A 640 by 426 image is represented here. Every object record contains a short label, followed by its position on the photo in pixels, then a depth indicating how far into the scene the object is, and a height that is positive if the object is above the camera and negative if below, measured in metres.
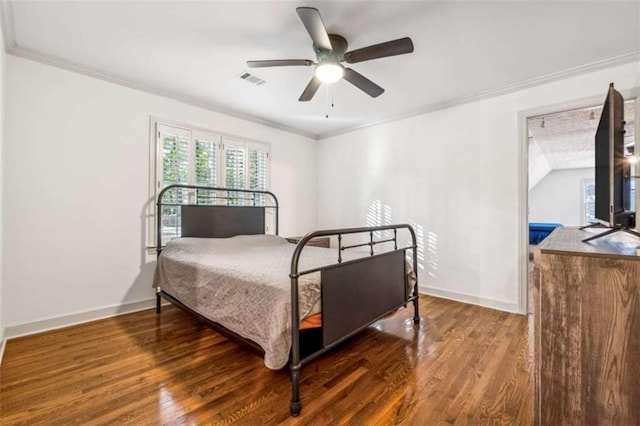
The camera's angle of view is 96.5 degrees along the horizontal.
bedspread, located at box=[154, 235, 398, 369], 1.75 -0.54
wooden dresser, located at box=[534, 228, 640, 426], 1.10 -0.50
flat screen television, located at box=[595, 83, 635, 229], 1.37 +0.22
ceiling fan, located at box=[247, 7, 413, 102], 1.90 +1.19
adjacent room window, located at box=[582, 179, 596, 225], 8.31 +0.40
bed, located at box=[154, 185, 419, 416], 1.74 -0.56
